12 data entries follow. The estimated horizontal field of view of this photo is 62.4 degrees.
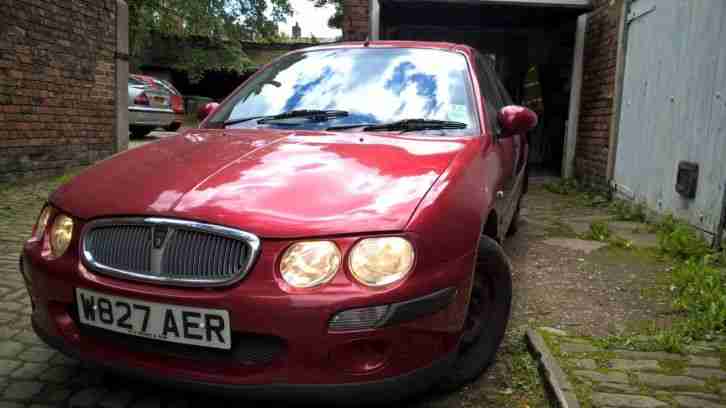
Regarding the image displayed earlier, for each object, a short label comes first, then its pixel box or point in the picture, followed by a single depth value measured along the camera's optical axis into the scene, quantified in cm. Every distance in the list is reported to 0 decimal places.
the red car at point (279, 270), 182
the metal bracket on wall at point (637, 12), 618
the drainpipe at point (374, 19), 861
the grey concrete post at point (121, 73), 891
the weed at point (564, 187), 796
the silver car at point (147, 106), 1270
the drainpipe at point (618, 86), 695
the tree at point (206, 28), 2420
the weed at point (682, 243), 437
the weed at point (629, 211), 589
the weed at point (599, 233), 509
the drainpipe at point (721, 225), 430
